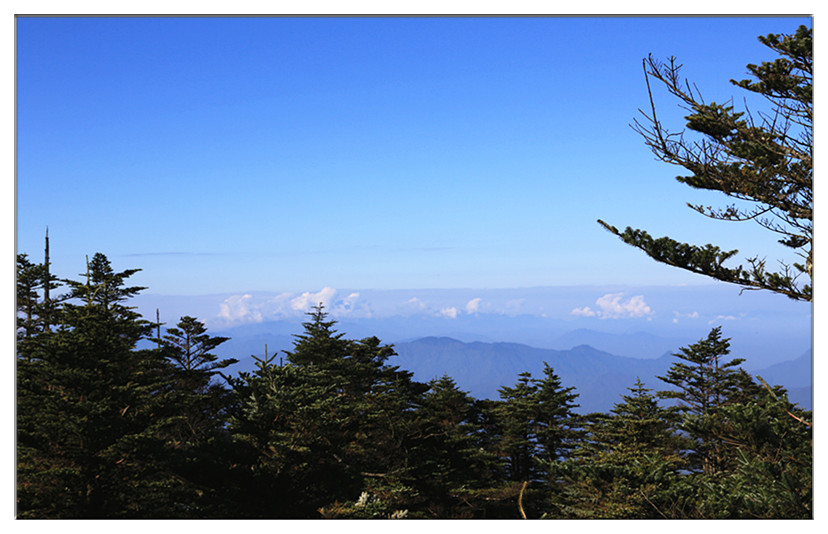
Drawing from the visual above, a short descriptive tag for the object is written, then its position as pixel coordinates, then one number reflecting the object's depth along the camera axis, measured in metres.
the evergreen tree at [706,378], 22.90
